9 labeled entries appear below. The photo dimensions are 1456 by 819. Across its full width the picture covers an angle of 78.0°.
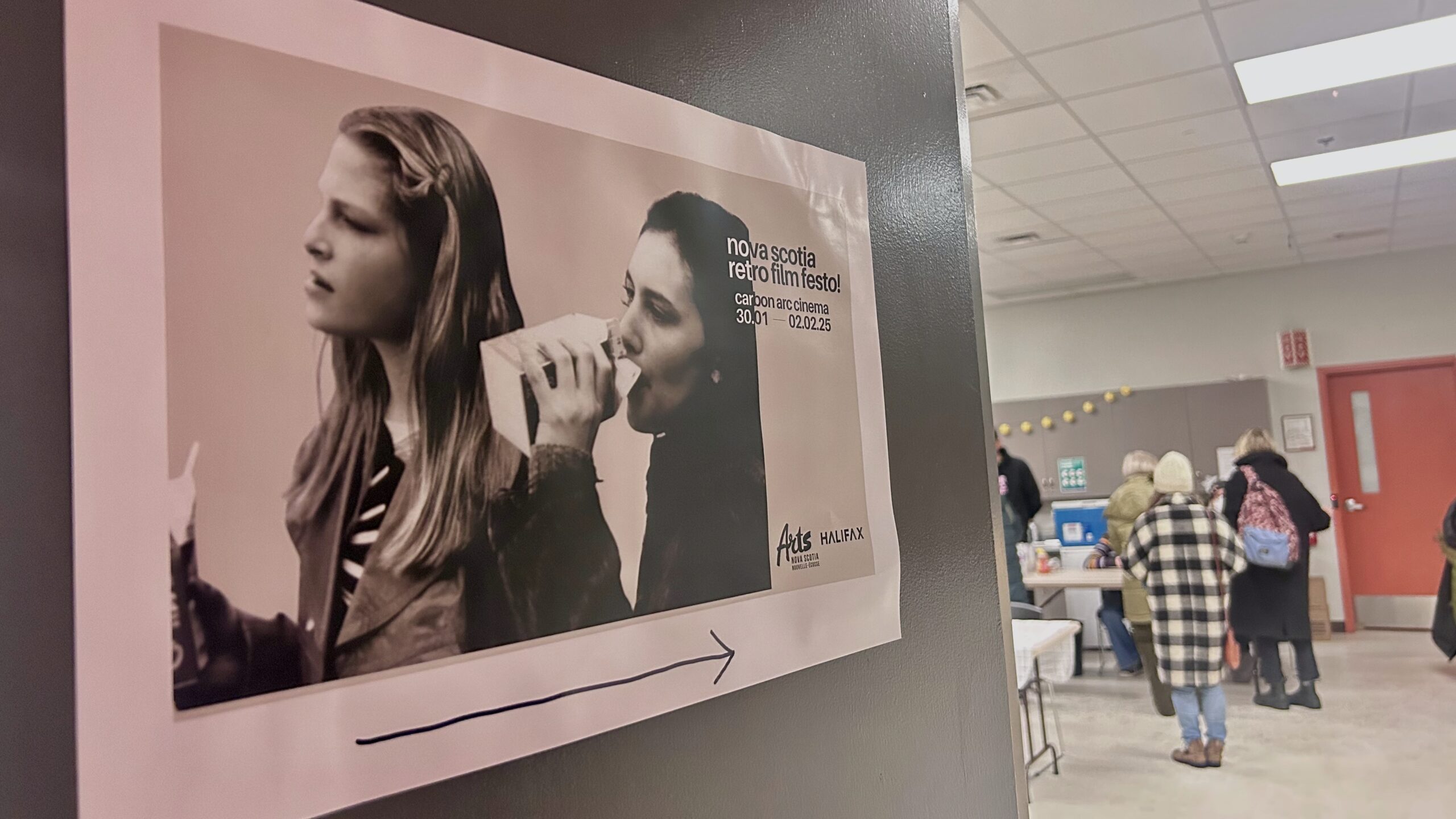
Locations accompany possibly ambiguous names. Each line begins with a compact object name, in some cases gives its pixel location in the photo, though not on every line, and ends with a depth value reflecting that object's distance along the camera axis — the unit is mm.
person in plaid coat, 4223
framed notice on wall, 7574
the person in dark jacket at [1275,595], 5098
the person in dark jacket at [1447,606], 5406
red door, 7289
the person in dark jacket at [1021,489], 6227
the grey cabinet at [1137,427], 7539
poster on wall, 461
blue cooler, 7316
